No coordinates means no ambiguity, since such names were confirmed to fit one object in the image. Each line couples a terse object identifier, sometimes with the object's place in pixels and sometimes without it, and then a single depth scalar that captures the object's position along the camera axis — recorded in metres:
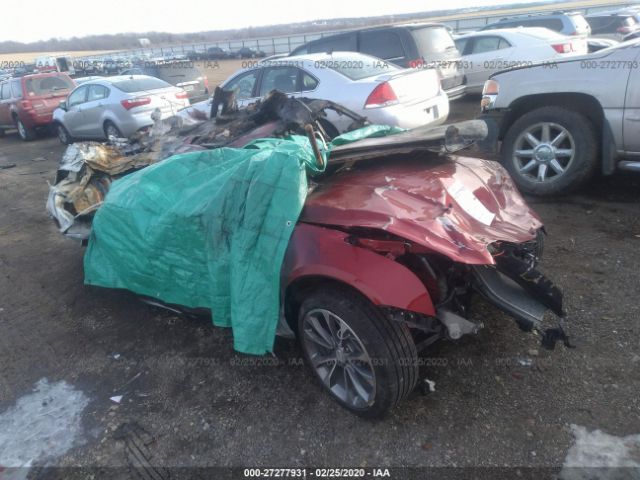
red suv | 12.98
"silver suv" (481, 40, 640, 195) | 4.27
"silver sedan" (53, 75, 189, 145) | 9.73
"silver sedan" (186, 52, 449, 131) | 5.95
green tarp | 2.53
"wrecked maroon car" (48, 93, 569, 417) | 2.21
